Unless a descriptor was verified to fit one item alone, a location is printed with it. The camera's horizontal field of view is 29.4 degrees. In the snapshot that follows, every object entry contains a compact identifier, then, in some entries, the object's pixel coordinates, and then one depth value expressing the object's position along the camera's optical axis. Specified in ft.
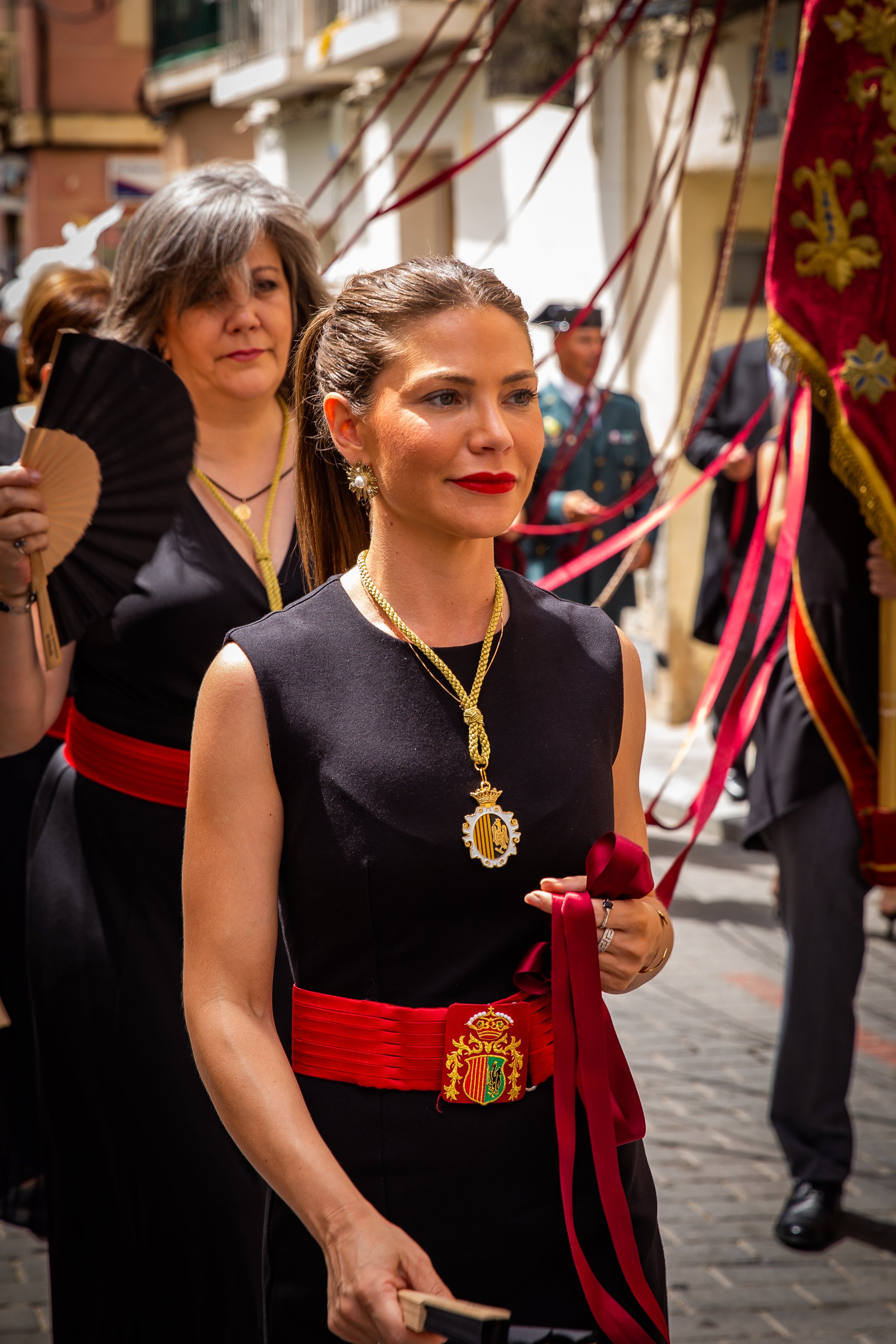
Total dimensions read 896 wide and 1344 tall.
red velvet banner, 11.57
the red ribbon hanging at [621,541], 11.16
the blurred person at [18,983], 13.09
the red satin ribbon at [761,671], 9.42
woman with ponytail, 6.22
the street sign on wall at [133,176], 77.15
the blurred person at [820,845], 13.06
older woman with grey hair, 9.25
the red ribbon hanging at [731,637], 10.86
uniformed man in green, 25.63
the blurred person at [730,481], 21.52
